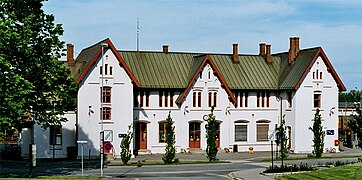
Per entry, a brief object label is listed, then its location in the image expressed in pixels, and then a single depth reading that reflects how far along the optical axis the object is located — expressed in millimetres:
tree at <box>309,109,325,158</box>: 54969
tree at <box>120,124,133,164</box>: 47938
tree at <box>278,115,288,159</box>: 47562
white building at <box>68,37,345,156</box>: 55906
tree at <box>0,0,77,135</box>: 34969
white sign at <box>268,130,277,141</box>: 41353
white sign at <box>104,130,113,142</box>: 38219
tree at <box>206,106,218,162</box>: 51125
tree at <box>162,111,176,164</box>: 49281
